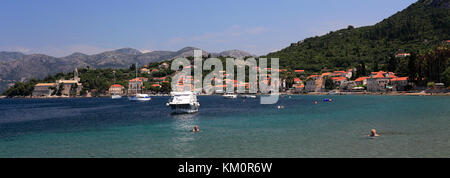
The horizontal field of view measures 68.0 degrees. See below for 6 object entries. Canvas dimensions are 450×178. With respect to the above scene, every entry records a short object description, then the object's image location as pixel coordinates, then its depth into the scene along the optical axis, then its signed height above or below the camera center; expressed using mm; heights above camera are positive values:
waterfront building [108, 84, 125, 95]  197375 -29
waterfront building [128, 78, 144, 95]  192250 +1709
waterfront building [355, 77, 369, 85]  144700 +3402
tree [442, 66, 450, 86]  94862 +3336
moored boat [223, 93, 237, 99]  127906 -3012
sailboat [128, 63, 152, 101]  121219 -3306
